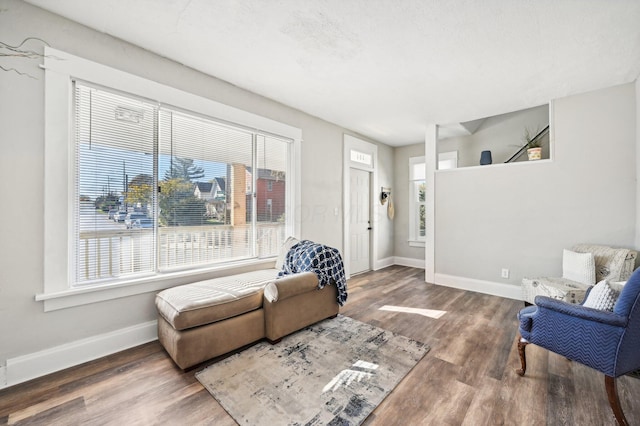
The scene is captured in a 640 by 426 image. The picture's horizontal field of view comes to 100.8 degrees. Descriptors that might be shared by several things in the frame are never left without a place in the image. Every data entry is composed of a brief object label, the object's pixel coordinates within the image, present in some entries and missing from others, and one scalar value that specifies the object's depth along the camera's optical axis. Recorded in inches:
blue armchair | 56.8
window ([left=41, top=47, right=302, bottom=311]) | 78.4
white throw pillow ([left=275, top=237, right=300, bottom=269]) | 123.2
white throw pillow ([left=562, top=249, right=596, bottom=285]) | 110.6
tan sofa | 77.5
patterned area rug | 62.1
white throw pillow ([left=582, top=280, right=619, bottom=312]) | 63.6
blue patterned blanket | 107.0
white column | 170.2
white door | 191.8
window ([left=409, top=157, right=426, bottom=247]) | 219.5
